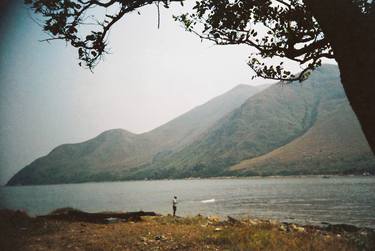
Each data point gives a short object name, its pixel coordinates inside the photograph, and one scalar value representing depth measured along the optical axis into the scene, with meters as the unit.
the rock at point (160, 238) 13.21
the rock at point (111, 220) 19.85
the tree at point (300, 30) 4.32
